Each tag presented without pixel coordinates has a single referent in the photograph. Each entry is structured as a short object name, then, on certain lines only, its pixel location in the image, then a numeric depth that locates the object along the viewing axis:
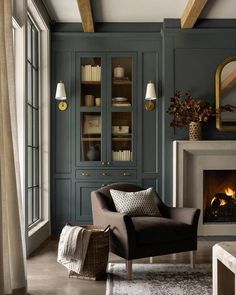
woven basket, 4.19
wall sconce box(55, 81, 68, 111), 6.07
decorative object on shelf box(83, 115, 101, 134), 6.34
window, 5.66
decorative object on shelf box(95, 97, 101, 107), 6.33
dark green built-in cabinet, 6.30
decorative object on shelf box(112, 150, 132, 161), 6.33
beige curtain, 3.42
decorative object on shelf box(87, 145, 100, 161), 6.31
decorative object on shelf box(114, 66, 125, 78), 6.33
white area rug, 3.86
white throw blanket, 4.16
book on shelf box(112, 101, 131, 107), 6.33
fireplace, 5.93
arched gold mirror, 6.07
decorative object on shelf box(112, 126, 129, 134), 6.34
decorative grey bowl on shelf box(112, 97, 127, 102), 6.30
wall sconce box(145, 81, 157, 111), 6.08
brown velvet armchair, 4.26
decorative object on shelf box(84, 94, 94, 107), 6.34
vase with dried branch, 5.93
